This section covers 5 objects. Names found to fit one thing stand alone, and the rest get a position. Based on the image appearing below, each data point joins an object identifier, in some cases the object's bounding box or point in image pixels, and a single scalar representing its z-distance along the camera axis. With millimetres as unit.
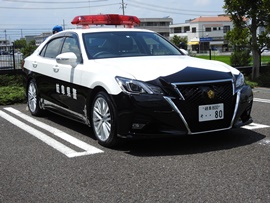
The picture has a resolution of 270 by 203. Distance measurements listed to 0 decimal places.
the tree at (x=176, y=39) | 76994
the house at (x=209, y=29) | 99125
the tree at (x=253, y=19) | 13359
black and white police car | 4348
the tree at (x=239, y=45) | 14081
